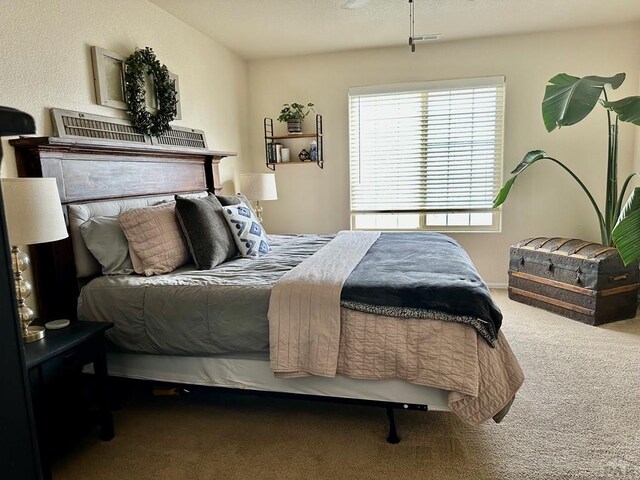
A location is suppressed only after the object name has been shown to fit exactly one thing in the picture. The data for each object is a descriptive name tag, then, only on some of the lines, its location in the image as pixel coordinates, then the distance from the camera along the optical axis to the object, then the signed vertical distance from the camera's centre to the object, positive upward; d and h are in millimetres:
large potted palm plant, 2779 +265
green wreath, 2869 +647
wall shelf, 4469 +410
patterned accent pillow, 2762 -340
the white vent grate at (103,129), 2356 +352
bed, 1819 -662
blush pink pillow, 2373 -320
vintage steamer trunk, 3330 -912
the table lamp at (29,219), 1663 -123
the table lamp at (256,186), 4113 -53
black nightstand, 1615 -737
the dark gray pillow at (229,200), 3096 -143
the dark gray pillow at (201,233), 2486 -301
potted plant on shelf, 4473 +656
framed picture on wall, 2627 +687
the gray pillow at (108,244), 2312 -321
